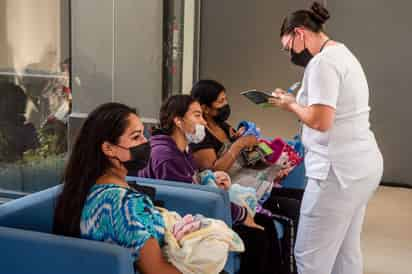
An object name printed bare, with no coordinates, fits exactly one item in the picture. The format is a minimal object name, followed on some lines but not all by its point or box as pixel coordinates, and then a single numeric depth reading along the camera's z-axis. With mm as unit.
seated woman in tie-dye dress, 1799
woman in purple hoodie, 2781
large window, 4555
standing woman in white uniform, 2441
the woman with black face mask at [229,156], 3117
